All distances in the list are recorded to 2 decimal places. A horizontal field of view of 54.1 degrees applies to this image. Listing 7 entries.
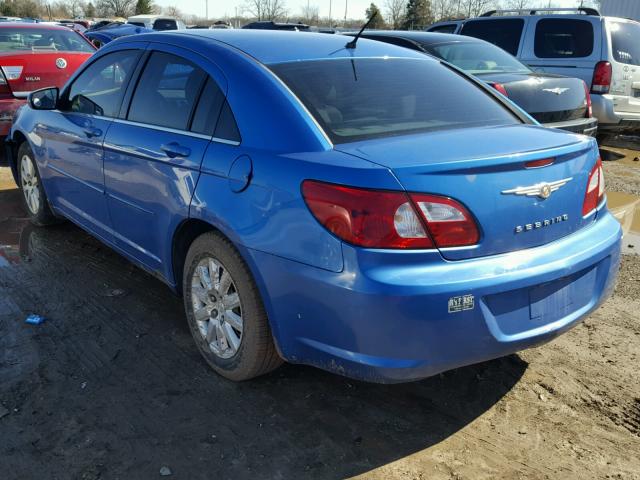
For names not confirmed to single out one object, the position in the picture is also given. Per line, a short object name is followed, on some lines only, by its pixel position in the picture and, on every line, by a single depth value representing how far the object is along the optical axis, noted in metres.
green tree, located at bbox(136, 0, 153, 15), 64.56
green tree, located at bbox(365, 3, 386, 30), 50.02
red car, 7.36
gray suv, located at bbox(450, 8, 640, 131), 8.40
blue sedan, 2.39
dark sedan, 6.56
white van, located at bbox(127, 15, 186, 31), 25.94
